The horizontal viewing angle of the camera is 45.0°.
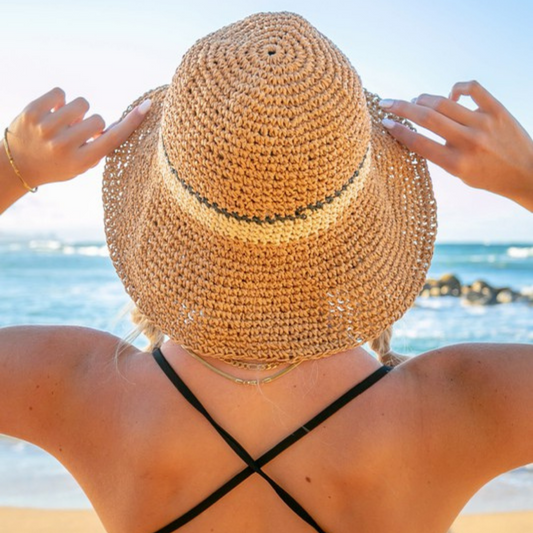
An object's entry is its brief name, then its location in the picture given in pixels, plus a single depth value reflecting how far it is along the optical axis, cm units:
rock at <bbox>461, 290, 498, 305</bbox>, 1263
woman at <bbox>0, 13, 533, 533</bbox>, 114
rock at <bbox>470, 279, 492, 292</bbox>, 1345
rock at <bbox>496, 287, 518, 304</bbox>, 1285
